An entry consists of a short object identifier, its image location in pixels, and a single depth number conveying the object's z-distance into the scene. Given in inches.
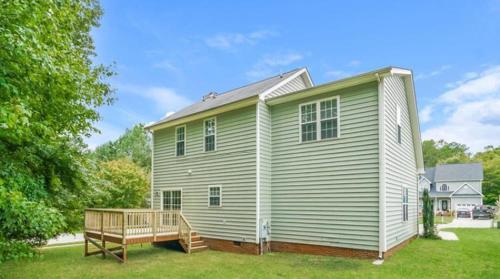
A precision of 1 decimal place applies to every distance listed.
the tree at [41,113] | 146.0
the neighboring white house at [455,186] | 1616.0
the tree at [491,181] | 1764.3
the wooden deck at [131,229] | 386.2
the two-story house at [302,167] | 353.4
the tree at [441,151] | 2657.5
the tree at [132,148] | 1547.6
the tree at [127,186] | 840.9
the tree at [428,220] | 569.9
